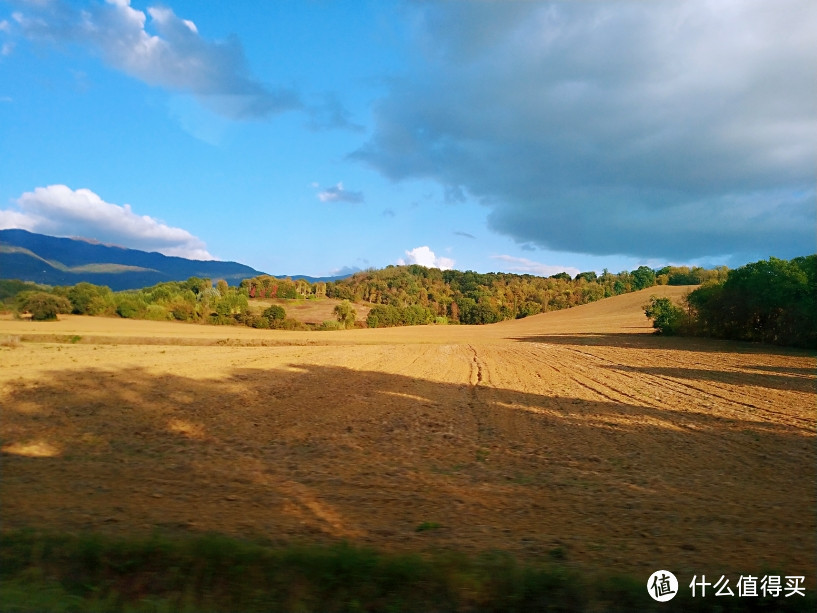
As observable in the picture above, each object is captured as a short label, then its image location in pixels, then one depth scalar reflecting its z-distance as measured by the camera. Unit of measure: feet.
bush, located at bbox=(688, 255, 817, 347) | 111.55
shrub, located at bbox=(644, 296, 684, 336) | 167.63
